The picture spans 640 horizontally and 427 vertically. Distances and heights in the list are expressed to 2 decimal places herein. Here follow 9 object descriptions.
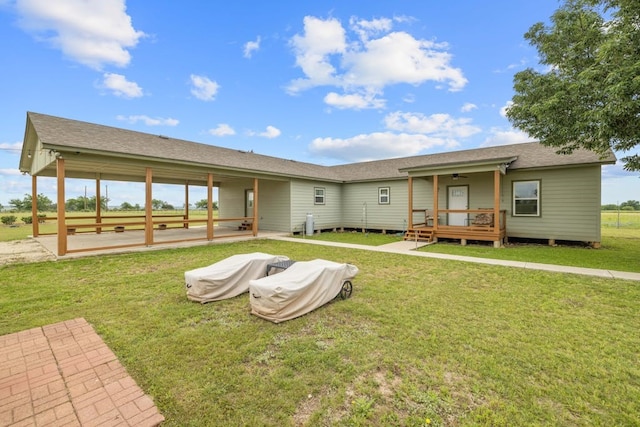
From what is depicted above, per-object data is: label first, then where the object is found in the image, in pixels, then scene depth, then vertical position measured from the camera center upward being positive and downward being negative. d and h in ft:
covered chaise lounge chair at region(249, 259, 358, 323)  12.71 -3.83
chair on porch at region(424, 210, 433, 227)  44.82 -1.11
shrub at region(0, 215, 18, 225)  66.44 -2.05
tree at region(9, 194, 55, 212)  102.58 +3.19
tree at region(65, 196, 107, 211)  125.18 +3.83
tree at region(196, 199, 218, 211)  157.85 +4.34
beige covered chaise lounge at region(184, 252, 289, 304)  15.19 -3.74
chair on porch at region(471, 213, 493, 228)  36.55 -1.19
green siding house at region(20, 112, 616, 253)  31.12 +4.45
